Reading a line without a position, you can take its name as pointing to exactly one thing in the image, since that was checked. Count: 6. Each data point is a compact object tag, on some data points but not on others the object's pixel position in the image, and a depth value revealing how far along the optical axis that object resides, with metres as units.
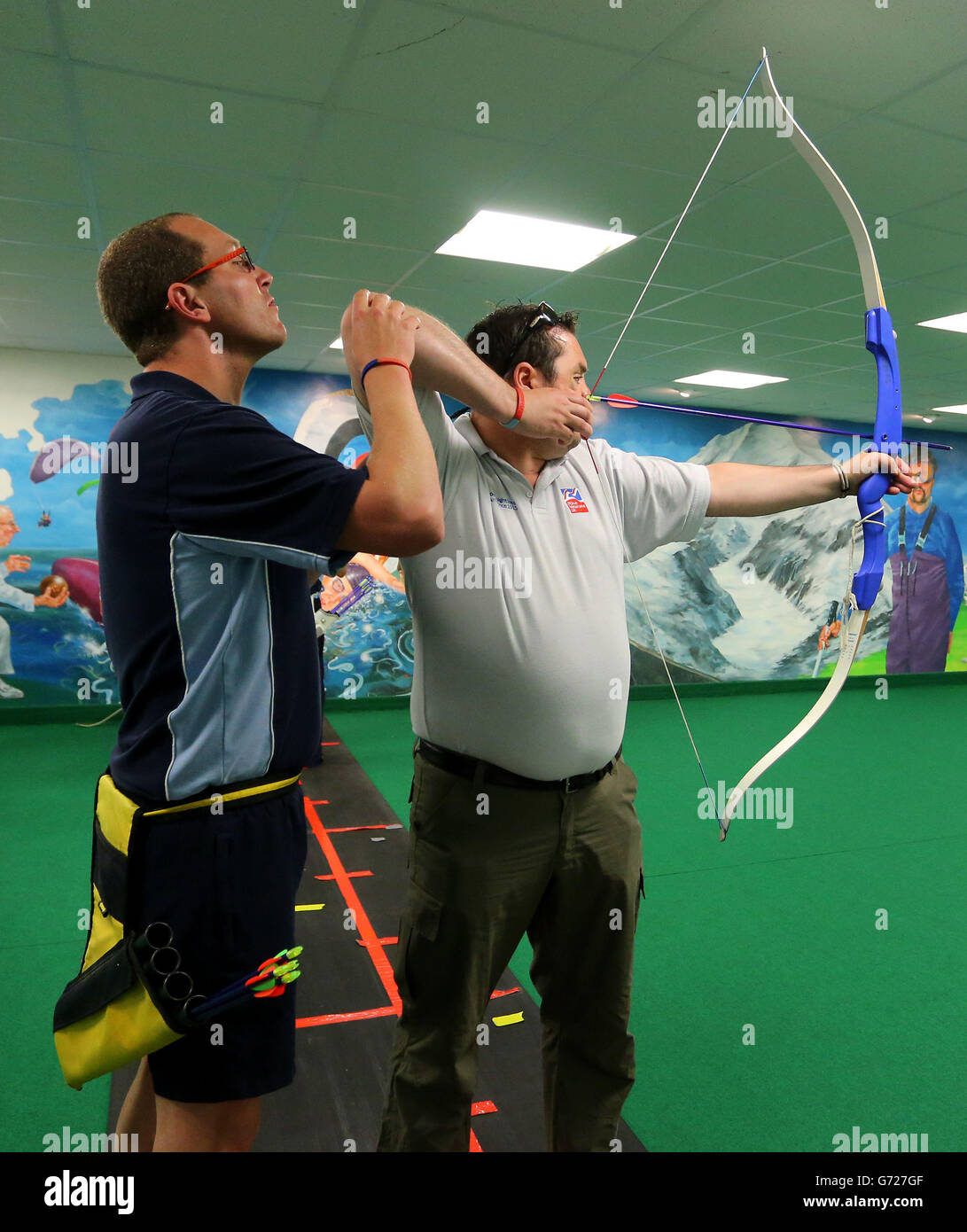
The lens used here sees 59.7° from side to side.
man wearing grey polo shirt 1.27
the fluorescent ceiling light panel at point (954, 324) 4.89
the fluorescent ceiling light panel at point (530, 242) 3.53
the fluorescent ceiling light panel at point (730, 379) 6.58
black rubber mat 1.75
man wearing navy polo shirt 0.95
